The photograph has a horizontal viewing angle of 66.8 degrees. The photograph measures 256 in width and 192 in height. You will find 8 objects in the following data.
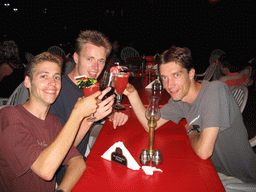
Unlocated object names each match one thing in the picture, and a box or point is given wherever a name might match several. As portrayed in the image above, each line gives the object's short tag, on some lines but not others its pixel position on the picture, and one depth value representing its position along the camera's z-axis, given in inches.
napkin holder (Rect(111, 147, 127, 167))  49.6
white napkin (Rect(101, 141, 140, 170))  48.7
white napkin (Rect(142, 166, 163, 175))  47.0
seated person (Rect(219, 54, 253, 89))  130.0
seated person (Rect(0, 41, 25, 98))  129.9
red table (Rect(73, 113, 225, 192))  43.0
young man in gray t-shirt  58.1
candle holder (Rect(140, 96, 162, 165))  52.6
